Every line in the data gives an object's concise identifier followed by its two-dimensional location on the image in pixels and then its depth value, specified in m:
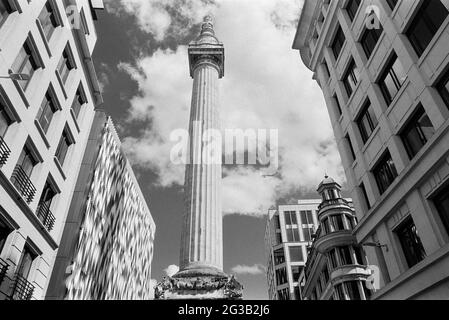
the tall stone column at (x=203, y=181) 33.78
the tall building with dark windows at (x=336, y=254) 33.31
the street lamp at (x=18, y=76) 13.75
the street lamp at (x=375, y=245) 17.00
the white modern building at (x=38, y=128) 16.02
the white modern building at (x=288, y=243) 81.50
